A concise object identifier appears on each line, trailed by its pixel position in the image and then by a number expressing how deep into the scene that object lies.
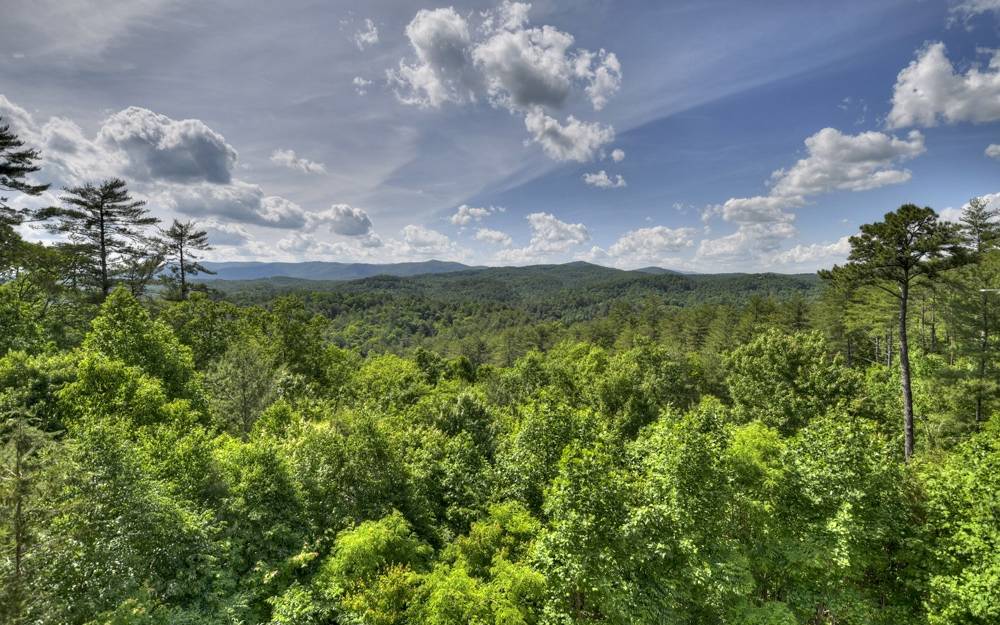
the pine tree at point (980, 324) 24.45
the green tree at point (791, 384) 28.42
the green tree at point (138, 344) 20.88
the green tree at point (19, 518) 8.34
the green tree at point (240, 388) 26.48
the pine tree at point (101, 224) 28.78
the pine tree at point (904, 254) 20.00
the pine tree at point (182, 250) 36.50
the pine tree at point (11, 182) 23.89
